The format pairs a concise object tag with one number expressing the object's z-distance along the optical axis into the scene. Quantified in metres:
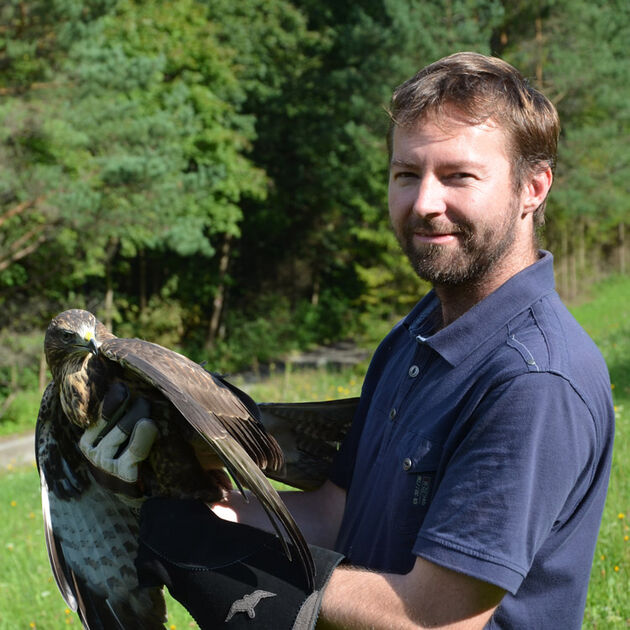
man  1.37
